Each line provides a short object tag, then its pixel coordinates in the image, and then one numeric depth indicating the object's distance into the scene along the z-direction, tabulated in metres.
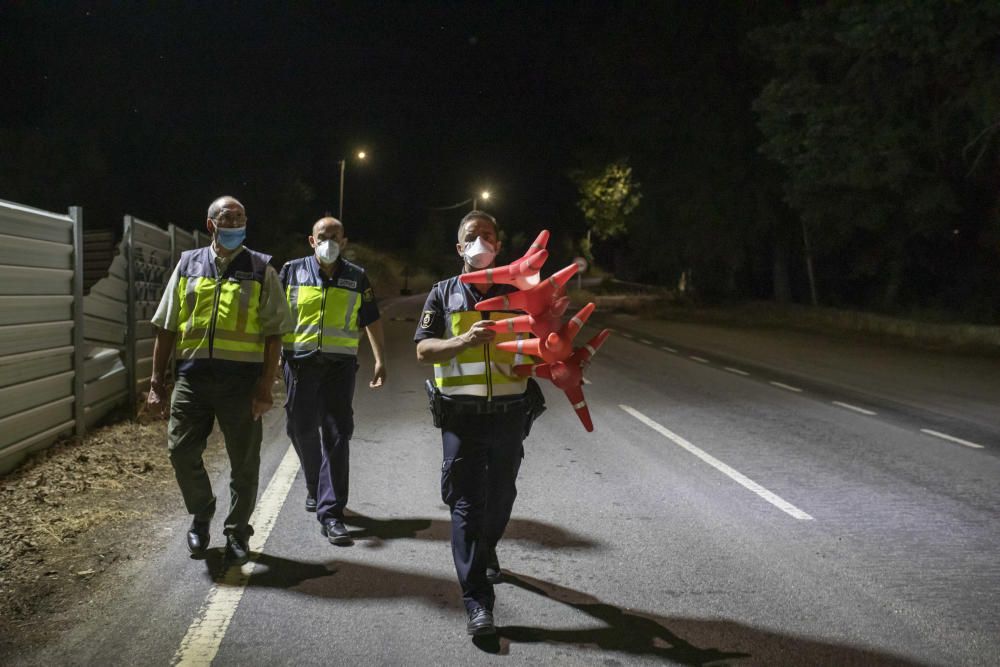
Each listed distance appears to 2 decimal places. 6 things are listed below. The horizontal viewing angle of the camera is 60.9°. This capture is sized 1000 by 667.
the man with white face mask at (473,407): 3.96
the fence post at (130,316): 8.85
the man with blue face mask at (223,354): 4.70
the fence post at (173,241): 10.76
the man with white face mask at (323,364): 5.30
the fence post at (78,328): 7.37
